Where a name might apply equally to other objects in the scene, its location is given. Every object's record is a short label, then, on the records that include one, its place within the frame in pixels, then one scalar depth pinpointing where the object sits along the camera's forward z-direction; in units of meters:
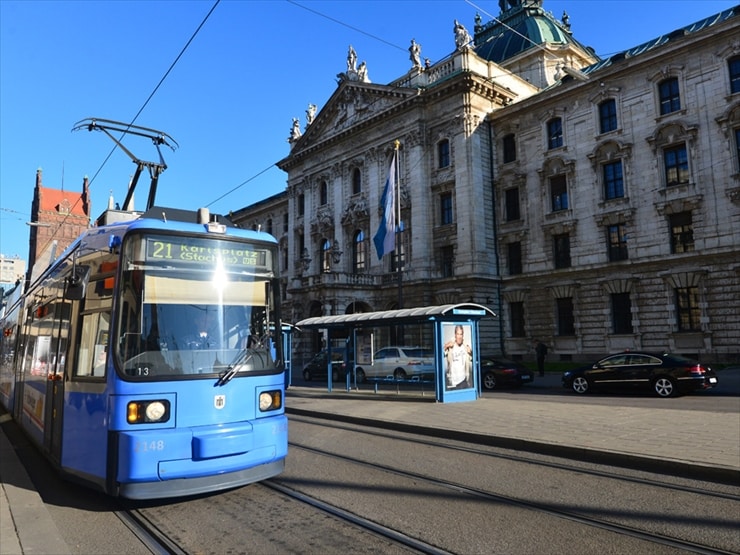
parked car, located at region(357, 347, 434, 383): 16.48
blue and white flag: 25.12
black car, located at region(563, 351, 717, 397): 15.66
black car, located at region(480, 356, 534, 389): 20.30
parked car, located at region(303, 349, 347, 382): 22.03
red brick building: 72.59
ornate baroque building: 26.56
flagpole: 24.95
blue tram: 5.34
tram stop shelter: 15.40
